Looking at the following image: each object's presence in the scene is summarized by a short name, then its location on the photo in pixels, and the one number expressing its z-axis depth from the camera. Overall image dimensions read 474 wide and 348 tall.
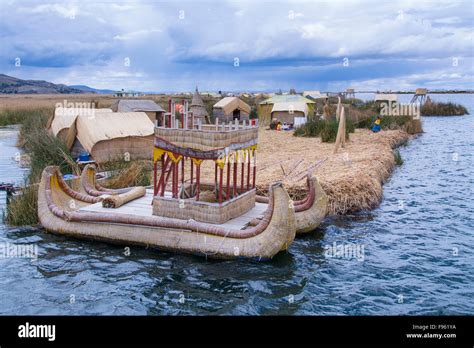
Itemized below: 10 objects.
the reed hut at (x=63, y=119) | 20.33
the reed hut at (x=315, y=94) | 62.28
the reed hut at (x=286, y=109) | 33.56
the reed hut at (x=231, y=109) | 32.97
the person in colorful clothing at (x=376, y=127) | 28.47
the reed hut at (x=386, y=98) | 51.04
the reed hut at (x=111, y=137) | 17.77
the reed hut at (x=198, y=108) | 28.94
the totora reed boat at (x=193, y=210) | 8.84
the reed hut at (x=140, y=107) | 25.20
